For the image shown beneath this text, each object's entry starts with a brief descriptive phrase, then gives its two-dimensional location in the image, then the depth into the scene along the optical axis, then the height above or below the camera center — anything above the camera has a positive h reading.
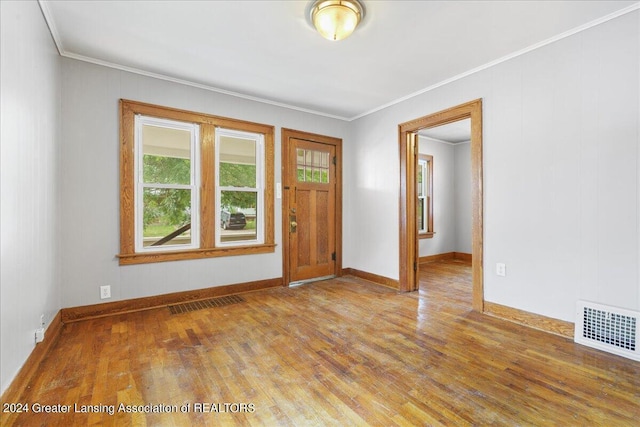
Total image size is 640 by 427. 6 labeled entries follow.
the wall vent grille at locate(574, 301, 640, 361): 2.23 -0.93
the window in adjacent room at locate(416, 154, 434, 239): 6.27 +0.38
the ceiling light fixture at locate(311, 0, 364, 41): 2.16 +1.49
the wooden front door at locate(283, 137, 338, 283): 4.49 +0.08
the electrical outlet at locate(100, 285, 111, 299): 3.12 -0.80
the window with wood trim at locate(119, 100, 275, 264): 3.30 +0.38
